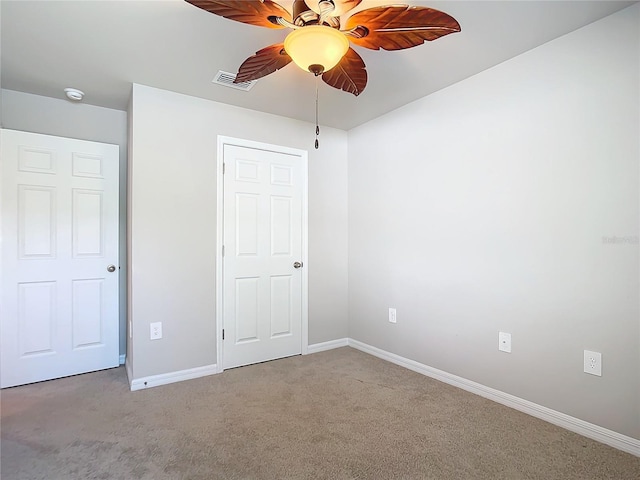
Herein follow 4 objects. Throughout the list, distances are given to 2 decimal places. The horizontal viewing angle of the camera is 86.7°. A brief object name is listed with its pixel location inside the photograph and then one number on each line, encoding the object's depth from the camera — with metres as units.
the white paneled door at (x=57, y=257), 2.68
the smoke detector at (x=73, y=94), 2.71
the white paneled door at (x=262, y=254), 3.09
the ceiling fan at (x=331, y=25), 1.39
